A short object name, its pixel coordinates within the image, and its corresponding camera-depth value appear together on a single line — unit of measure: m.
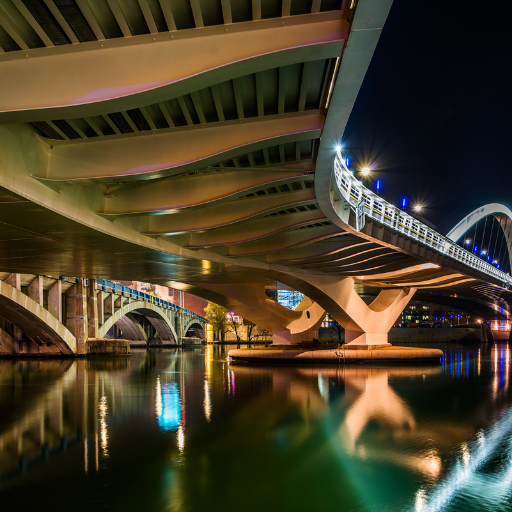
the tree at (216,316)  84.94
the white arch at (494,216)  63.71
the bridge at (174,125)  7.60
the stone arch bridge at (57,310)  37.84
